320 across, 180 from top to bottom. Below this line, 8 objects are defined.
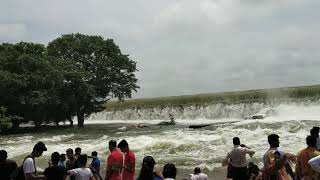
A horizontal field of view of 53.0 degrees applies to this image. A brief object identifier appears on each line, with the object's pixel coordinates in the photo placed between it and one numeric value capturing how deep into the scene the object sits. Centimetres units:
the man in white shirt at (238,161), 617
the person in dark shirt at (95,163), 687
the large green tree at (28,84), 2878
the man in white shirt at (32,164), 479
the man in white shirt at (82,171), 477
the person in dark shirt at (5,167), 509
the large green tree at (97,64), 3244
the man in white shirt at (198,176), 544
